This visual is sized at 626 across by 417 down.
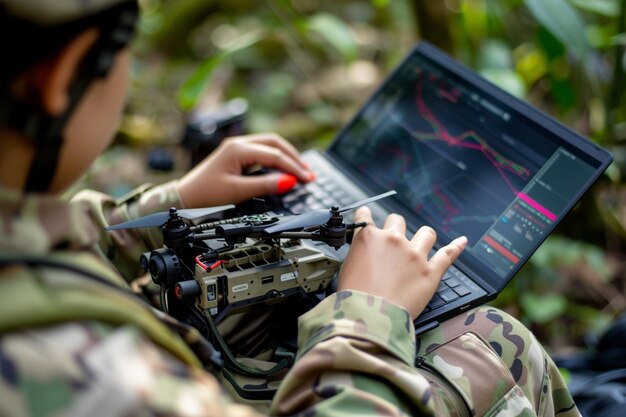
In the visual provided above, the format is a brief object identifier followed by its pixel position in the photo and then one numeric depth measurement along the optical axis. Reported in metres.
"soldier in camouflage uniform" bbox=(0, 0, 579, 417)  0.64
